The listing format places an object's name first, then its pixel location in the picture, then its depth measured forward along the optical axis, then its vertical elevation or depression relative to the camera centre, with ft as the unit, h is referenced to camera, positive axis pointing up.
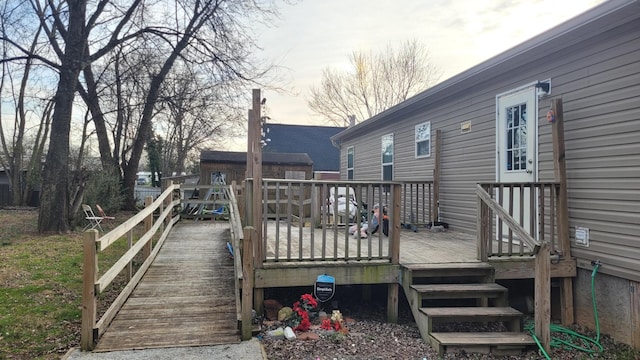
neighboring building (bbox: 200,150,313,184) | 59.16 +3.53
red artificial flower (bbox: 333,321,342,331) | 12.01 -4.17
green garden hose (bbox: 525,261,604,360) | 11.66 -4.56
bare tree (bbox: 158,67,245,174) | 38.09 +9.84
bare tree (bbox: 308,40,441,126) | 78.07 +22.73
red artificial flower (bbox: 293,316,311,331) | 11.93 -4.13
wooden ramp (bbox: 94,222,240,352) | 10.44 -3.82
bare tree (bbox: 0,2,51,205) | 55.16 +7.76
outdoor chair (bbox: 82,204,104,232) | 29.51 -2.37
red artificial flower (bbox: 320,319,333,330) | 12.09 -4.18
